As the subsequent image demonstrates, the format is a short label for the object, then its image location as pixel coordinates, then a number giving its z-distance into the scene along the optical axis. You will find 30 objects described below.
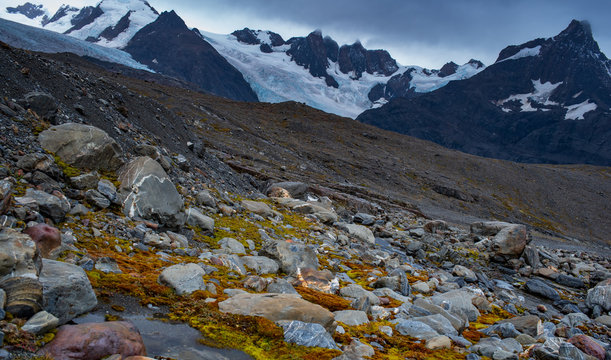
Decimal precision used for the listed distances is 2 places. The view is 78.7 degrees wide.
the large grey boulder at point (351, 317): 7.51
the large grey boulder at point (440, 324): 8.09
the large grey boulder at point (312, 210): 20.88
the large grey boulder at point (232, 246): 11.19
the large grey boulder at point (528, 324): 9.10
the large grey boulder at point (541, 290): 18.20
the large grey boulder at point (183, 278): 7.00
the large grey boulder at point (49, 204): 7.84
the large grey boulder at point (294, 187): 26.12
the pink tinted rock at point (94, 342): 4.21
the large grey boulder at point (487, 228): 29.17
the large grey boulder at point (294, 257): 10.56
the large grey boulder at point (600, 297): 15.87
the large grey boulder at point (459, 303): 10.12
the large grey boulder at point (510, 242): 22.84
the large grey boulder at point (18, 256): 4.56
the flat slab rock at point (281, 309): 6.45
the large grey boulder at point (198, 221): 12.20
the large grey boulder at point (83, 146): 10.56
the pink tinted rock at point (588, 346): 7.36
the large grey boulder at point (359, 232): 19.98
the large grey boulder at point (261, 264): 9.98
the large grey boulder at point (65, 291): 4.80
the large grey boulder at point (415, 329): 7.54
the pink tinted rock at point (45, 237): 6.23
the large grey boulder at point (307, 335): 5.86
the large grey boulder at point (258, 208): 17.38
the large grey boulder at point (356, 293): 9.35
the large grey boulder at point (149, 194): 10.59
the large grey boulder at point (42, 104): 11.70
